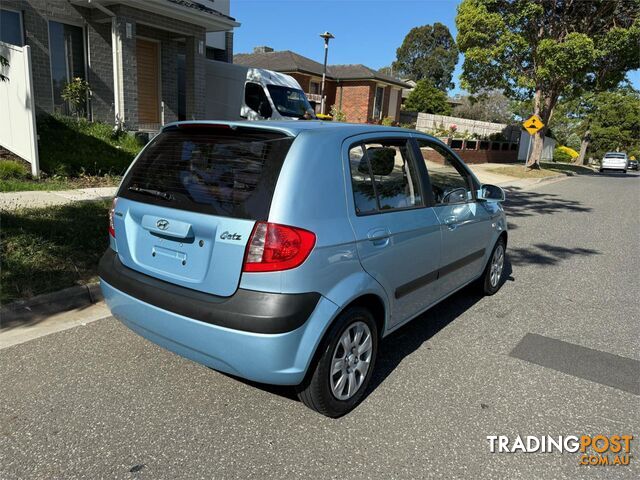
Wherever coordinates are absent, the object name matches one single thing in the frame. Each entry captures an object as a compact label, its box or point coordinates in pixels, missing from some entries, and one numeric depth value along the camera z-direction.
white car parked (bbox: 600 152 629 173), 36.47
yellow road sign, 22.84
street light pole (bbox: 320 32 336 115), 21.66
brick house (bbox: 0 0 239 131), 11.87
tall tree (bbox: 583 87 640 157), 50.12
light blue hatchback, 2.55
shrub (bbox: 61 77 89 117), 12.33
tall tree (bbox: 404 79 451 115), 40.88
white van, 15.22
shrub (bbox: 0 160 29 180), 8.29
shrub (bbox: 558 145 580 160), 47.73
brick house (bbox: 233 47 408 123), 31.14
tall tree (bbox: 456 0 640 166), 20.80
